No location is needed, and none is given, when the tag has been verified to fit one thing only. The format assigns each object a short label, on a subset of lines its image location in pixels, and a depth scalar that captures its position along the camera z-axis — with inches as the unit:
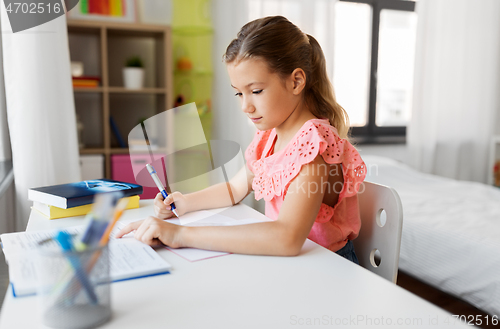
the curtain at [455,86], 115.6
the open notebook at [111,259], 21.9
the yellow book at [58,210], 36.6
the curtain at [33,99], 50.9
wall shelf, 84.0
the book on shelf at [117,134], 88.5
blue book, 36.3
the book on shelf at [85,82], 82.4
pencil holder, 17.3
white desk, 19.3
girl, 29.1
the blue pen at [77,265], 17.1
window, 113.8
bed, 55.2
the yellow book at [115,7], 84.4
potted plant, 88.0
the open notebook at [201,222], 28.0
